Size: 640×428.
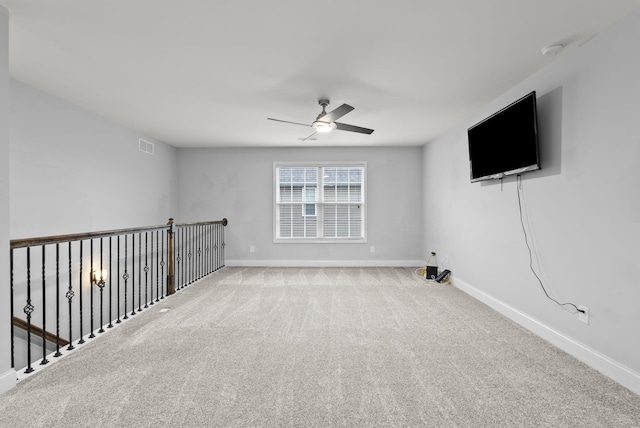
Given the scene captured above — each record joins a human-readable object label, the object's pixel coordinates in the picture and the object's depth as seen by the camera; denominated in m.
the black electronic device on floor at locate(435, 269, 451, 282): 4.78
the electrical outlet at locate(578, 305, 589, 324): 2.31
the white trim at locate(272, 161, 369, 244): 6.19
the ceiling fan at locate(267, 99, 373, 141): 3.06
